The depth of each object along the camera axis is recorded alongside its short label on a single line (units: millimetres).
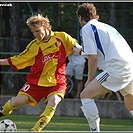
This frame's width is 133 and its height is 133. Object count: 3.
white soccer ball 19562
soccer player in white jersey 18406
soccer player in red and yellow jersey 20312
